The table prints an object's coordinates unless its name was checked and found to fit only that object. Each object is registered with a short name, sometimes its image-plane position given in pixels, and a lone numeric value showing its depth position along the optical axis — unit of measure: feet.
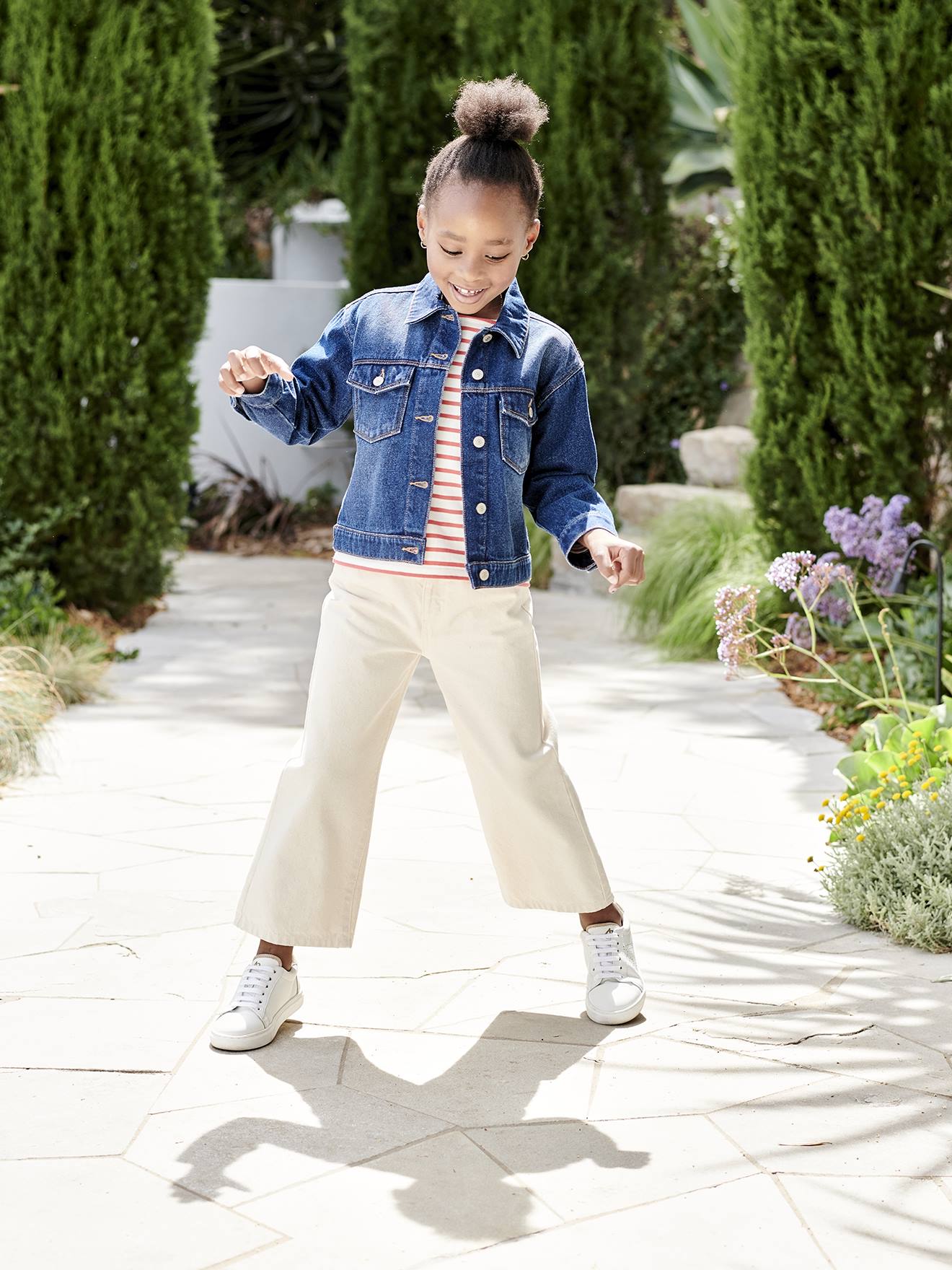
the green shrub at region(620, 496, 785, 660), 22.68
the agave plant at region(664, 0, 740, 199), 35.40
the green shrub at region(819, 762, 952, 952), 10.51
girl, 8.82
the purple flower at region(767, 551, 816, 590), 11.88
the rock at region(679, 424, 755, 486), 29.60
